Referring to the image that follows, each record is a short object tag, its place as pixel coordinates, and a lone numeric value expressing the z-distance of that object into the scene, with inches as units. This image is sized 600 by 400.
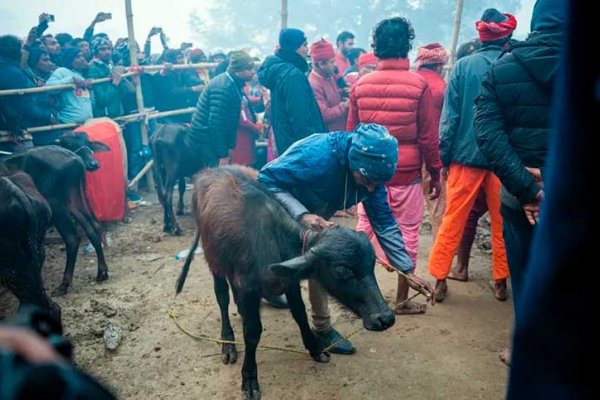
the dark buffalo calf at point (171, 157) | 272.7
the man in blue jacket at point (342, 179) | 122.0
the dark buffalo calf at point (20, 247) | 149.7
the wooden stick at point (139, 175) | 311.7
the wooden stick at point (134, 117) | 259.0
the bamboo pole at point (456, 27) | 381.3
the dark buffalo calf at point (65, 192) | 199.2
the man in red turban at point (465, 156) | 159.5
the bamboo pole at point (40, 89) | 240.8
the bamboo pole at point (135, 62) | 301.7
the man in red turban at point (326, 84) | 262.4
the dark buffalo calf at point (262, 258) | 112.3
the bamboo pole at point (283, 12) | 367.2
